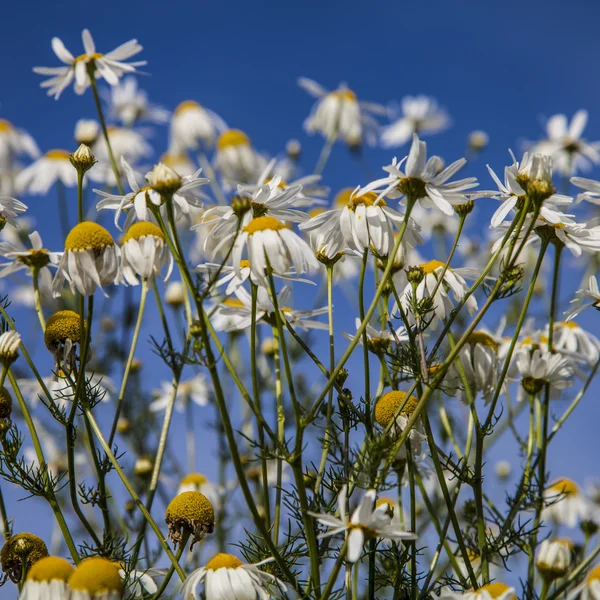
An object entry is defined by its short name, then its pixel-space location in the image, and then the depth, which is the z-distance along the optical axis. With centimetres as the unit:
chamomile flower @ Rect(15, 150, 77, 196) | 75
